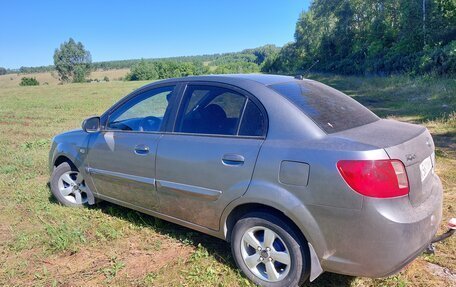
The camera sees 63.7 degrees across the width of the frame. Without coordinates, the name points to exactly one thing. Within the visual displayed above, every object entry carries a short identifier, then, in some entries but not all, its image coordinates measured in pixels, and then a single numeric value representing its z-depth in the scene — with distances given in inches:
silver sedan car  92.4
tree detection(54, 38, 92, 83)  3833.7
